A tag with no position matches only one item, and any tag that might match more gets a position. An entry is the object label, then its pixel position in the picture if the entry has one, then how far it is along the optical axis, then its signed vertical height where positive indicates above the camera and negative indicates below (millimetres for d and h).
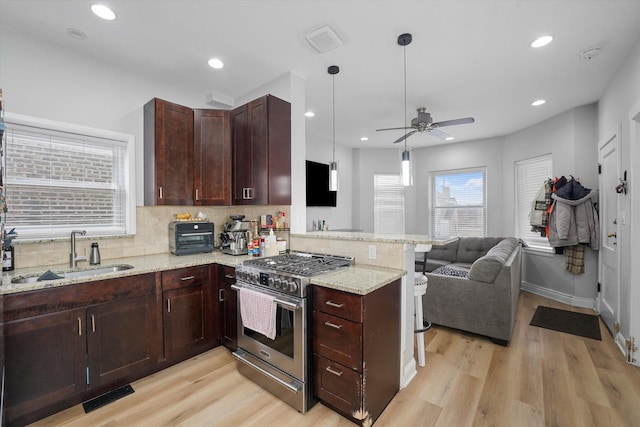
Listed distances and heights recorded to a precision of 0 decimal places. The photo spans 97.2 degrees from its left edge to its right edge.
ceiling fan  3638 +1147
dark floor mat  3186 -1380
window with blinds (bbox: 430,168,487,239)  5863 +148
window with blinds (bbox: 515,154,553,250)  4723 +386
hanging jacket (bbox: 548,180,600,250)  3742 -121
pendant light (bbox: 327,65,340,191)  2935 +433
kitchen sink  2066 -480
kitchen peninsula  2170 -377
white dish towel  2041 -752
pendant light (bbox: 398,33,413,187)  2295 +404
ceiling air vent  2316 +1477
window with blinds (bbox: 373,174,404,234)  6488 +177
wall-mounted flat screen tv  5145 +480
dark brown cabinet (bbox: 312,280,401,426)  1741 -908
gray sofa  2873 -946
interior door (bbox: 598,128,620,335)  3008 -238
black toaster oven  2930 -268
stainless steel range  1918 -889
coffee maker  3014 -266
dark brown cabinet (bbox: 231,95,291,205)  2797 +611
